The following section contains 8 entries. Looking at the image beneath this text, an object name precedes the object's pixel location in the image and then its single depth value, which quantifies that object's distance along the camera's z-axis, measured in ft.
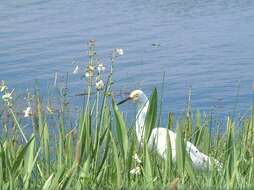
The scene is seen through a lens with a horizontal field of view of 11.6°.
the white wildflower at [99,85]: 21.18
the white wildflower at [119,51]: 22.19
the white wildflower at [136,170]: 20.95
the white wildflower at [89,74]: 21.20
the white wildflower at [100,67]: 22.06
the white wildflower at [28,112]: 22.62
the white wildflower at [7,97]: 21.86
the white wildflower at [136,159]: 21.44
